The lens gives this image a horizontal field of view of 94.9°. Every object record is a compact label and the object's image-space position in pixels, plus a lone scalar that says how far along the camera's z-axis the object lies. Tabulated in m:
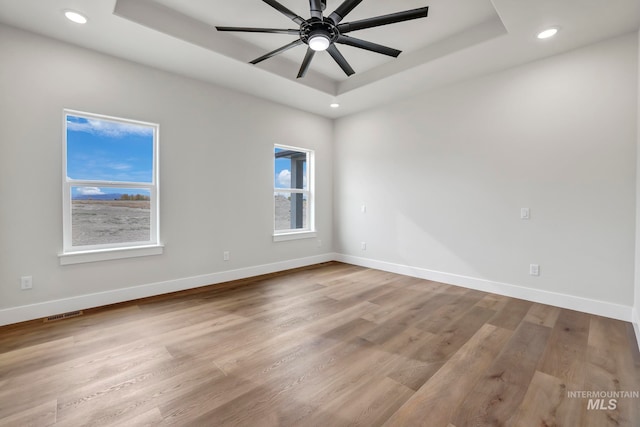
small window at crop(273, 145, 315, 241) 4.93
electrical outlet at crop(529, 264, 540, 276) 3.33
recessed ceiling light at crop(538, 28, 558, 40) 2.71
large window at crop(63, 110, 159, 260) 3.07
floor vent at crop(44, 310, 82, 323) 2.79
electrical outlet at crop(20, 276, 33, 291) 2.75
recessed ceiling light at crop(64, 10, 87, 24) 2.46
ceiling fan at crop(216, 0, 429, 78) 2.13
